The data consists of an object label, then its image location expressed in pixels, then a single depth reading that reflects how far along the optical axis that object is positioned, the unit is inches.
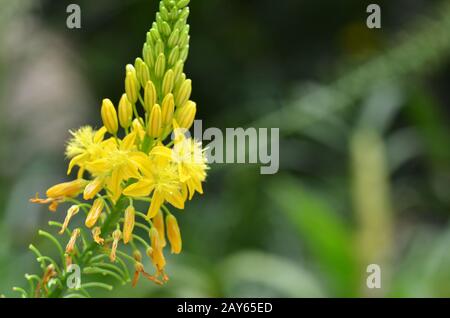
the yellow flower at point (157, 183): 16.8
